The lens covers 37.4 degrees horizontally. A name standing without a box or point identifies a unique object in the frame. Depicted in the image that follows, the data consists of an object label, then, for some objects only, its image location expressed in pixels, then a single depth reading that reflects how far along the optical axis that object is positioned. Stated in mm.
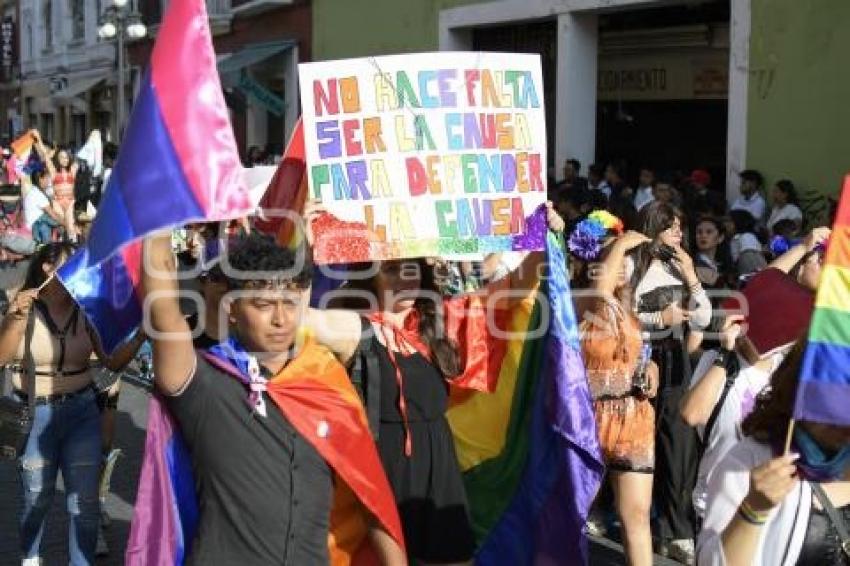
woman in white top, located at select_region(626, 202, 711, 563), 6078
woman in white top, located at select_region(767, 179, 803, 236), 10234
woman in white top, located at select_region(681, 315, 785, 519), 3924
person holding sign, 4082
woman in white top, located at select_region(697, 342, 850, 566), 2643
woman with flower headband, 5281
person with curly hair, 3234
